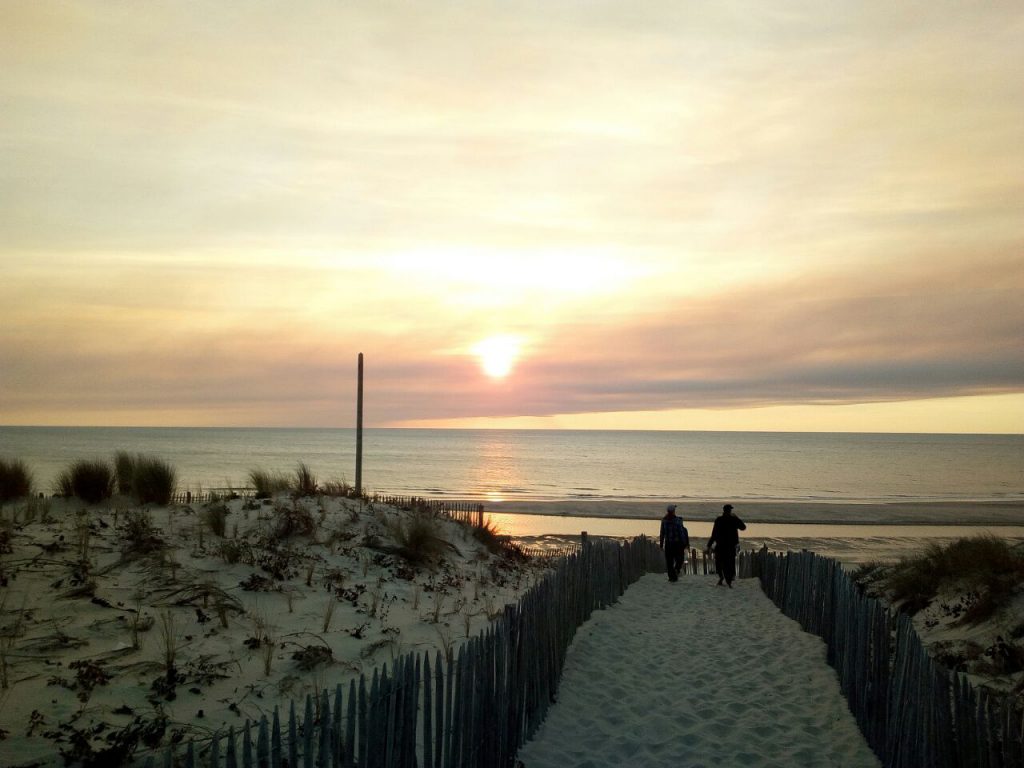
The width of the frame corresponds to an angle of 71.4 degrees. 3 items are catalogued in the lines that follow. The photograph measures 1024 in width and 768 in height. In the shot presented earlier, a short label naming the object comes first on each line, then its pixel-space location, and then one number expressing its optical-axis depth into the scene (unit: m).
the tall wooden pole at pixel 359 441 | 16.88
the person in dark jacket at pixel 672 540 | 15.31
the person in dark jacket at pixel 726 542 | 14.19
